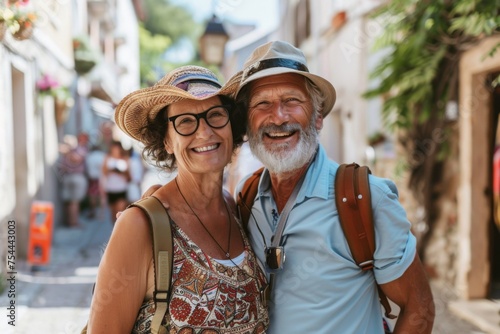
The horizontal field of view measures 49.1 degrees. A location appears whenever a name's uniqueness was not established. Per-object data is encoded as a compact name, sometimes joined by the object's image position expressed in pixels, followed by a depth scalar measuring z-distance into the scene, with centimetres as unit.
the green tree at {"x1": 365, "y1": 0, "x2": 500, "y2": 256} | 520
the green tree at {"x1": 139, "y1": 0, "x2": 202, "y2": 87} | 5534
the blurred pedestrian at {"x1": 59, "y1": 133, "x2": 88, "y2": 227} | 959
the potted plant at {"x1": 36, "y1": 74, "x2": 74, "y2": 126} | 846
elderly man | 197
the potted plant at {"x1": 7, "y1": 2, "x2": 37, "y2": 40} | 509
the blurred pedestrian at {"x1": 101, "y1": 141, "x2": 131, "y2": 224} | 791
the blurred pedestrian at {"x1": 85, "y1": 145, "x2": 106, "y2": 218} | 988
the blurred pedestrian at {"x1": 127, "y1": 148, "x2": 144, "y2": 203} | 795
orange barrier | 665
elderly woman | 177
